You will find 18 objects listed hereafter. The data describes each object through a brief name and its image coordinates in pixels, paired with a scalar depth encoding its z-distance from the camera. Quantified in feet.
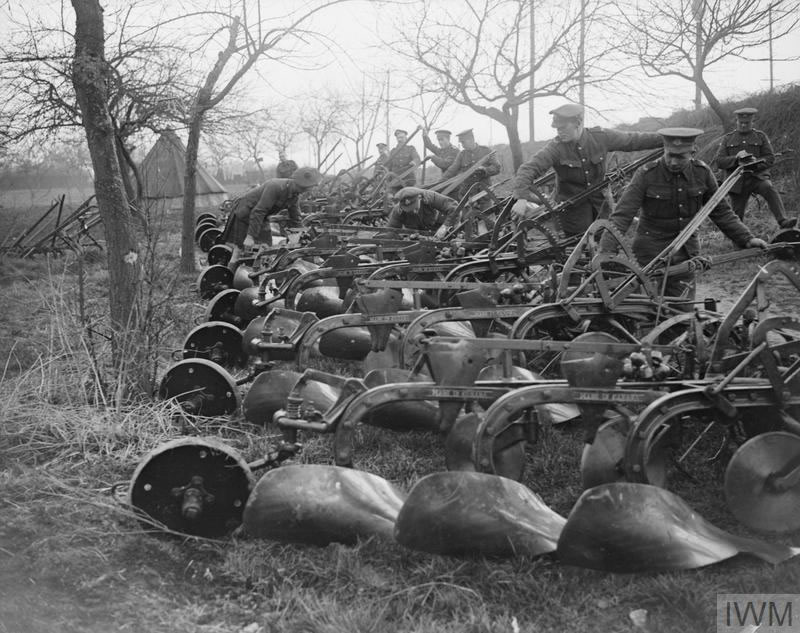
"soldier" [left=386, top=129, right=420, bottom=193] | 50.65
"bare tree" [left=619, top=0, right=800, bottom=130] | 39.34
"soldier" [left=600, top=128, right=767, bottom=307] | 16.80
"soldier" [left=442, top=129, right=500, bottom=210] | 40.24
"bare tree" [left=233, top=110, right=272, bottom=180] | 37.58
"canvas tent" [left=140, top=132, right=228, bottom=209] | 75.97
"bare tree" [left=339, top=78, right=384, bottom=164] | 104.99
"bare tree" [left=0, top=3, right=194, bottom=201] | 22.81
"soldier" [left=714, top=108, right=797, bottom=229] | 26.23
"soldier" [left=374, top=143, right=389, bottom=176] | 53.11
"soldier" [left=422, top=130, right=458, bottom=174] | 47.78
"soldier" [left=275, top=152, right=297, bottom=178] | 37.04
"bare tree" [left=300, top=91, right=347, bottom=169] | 109.93
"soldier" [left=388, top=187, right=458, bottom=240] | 28.12
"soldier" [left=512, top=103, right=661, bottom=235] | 21.81
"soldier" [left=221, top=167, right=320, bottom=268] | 30.40
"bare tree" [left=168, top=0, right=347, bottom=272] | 33.55
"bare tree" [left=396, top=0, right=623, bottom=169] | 50.57
